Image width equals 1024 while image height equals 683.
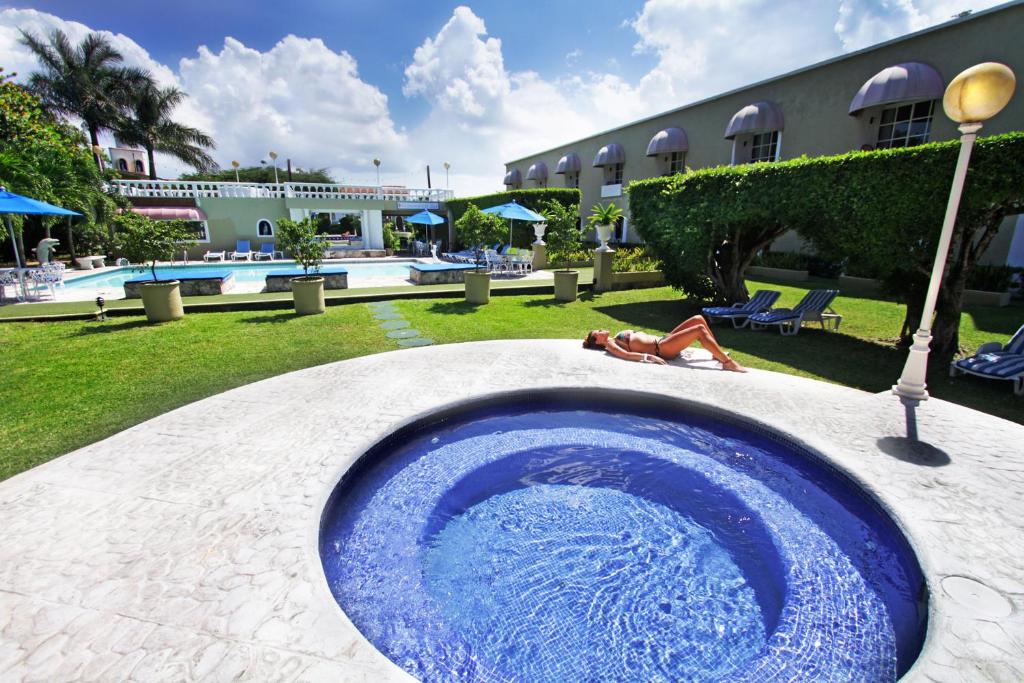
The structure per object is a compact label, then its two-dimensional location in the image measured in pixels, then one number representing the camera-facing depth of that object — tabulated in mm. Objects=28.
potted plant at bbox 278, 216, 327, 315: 11383
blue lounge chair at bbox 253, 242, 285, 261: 26359
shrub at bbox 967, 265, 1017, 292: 13352
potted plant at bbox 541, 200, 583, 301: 14016
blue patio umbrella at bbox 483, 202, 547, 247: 19500
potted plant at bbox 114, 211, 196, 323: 10047
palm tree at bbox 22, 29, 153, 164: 30062
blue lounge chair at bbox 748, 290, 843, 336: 10391
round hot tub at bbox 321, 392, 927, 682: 2799
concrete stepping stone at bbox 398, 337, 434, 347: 9432
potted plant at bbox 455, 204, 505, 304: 13258
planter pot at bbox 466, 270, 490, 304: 13539
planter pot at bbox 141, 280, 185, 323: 10479
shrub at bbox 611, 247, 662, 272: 17125
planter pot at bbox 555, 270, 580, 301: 13922
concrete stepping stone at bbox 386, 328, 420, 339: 10005
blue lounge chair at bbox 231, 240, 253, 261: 25750
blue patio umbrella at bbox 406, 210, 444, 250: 25938
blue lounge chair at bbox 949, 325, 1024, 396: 6801
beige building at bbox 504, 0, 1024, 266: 14609
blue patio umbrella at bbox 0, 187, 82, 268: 11461
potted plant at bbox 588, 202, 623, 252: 15516
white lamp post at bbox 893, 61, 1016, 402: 4672
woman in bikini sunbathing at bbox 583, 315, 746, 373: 7348
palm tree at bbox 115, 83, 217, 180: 35781
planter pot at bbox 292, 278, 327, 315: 11547
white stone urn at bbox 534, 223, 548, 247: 18891
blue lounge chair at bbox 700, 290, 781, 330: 11117
